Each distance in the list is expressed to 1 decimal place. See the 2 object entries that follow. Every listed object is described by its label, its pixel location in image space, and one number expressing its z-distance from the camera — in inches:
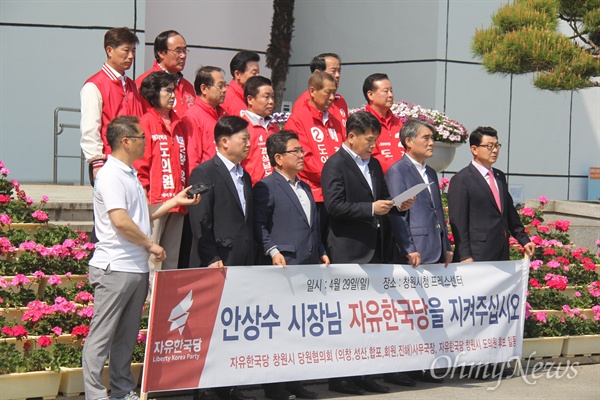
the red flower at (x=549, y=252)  395.9
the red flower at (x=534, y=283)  357.4
